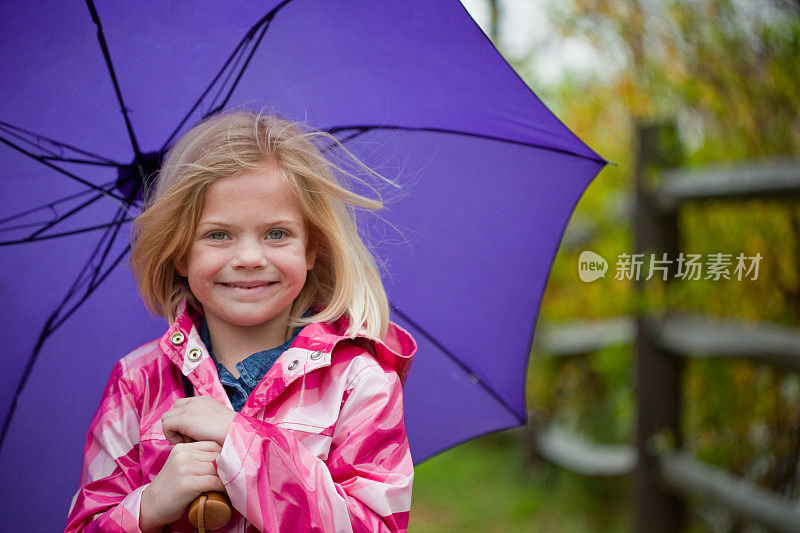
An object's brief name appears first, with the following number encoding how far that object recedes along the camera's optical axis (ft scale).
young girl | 4.50
